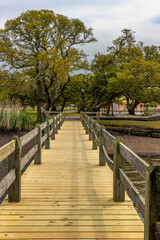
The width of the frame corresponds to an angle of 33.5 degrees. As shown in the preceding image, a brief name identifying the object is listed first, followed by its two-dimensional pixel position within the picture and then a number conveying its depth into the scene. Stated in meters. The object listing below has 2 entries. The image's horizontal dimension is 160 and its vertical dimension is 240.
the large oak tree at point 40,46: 29.12
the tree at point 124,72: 29.67
